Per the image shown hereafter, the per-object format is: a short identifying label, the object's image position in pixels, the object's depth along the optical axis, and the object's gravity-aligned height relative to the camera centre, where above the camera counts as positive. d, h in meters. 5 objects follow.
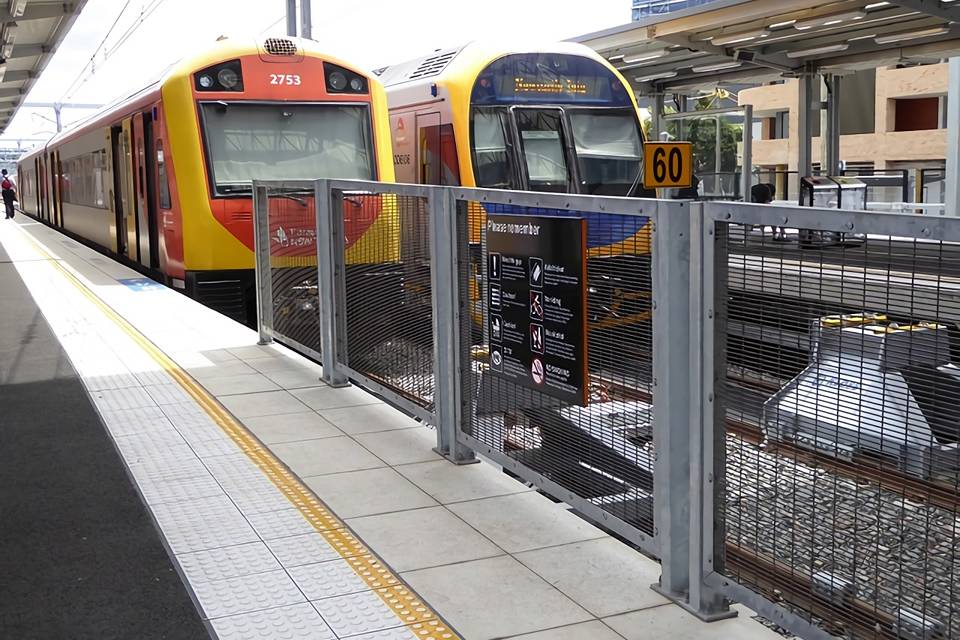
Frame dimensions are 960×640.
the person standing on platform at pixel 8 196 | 35.53 -0.14
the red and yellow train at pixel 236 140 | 10.76 +0.46
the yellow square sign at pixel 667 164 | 10.60 +0.12
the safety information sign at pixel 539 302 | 4.25 -0.50
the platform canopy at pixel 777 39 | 13.35 +1.90
